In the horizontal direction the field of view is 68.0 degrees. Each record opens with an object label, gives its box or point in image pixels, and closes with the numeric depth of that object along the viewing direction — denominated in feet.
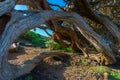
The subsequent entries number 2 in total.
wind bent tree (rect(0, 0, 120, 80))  6.09
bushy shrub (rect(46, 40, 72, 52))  10.75
